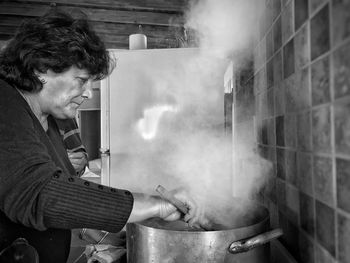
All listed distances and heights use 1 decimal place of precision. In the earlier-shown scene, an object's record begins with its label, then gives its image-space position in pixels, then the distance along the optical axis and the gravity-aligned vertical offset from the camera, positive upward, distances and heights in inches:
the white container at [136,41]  97.0 +30.6
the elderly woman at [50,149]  30.0 -1.3
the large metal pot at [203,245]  31.7 -11.6
